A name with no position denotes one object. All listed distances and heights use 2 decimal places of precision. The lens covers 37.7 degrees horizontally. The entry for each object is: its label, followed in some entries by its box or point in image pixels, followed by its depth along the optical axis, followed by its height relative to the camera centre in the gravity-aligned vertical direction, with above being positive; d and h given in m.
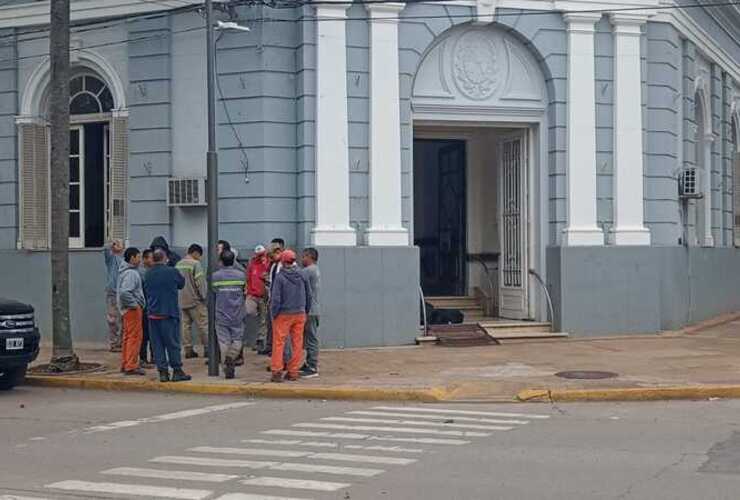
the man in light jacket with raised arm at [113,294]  18.03 -0.66
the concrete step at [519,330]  19.28 -1.42
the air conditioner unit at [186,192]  18.53 +1.07
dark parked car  14.09 -1.13
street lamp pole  14.77 +0.64
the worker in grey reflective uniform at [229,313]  14.74 -0.81
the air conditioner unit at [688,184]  20.88 +1.28
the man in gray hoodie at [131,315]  15.20 -0.86
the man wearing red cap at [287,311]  14.48 -0.77
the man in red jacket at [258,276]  16.73 -0.35
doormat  18.69 -1.45
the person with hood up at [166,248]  16.84 +0.09
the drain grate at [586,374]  14.78 -1.70
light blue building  18.27 +2.00
